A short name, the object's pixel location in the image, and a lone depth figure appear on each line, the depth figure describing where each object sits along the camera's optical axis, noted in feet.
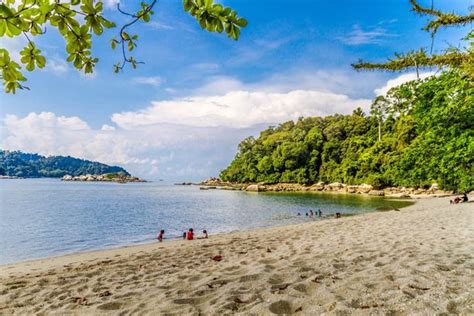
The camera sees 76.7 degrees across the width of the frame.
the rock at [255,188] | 261.69
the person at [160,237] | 61.57
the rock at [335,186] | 232.71
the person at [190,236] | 59.31
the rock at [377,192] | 180.53
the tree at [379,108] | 251.80
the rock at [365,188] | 198.35
